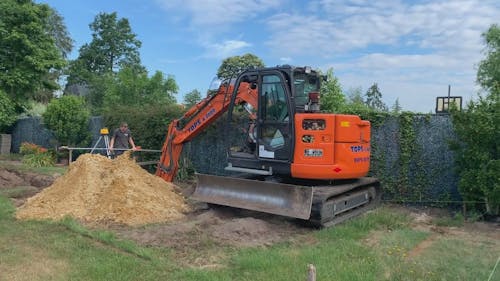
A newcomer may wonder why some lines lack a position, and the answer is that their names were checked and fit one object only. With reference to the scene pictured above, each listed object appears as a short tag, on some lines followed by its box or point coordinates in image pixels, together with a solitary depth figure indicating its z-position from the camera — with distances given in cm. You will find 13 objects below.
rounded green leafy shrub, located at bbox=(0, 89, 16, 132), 2122
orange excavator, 792
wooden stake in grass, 363
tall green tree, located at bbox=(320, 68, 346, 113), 1499
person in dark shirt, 1241
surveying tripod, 1216
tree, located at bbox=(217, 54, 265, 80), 4310
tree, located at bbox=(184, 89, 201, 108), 3069
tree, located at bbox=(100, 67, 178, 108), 2453
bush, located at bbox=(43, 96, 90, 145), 1805
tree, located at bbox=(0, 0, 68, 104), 2200
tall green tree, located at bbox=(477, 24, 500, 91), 3184
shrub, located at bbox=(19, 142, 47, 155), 1878
